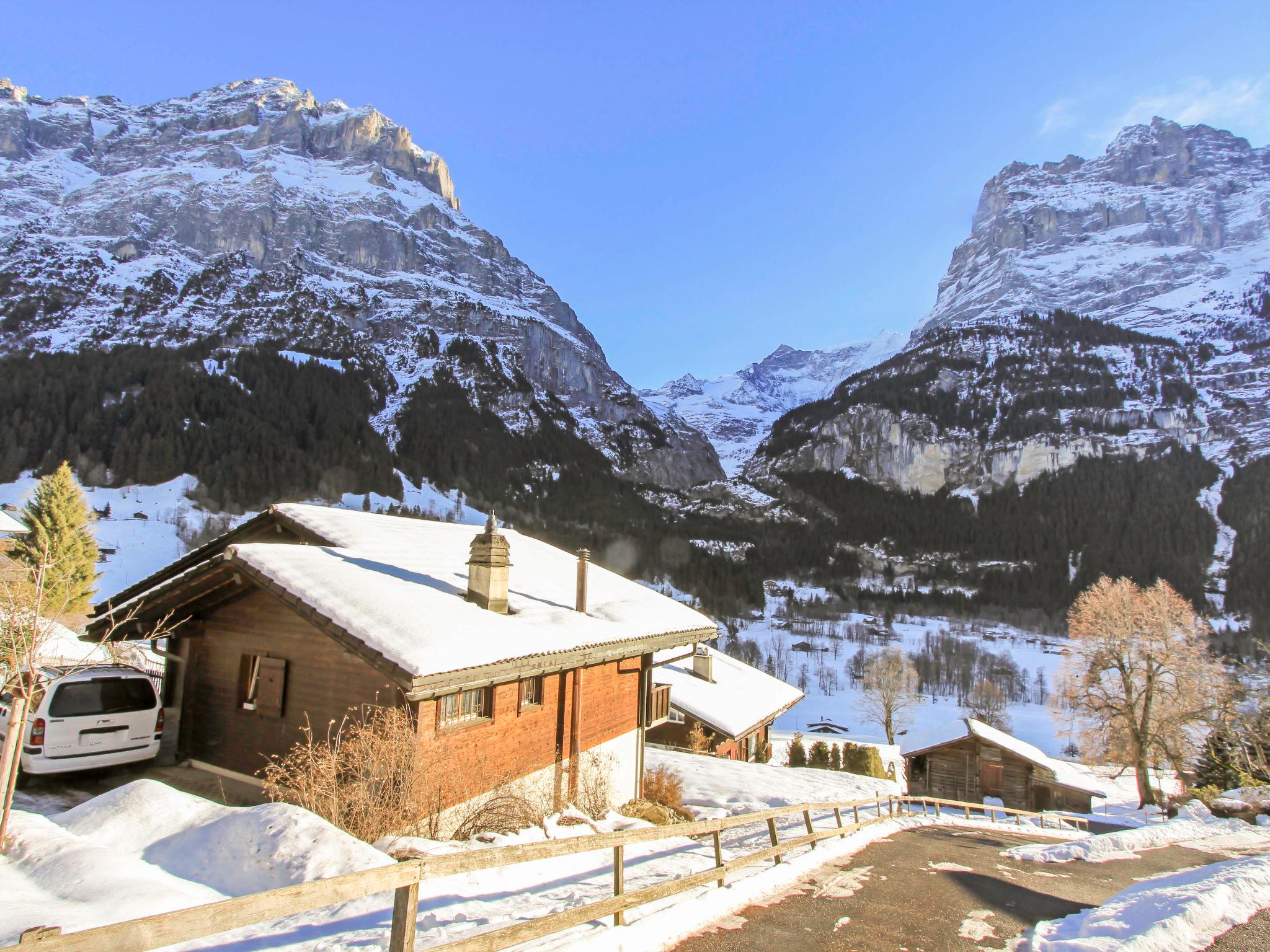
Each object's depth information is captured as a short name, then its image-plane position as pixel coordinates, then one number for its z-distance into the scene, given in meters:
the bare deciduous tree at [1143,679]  33.09
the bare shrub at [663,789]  16.67
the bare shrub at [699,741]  26.73
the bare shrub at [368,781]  7.95
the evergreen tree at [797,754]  36.31
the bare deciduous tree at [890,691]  60.22
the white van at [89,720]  10.38
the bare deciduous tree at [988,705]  76.06
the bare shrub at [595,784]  12.52
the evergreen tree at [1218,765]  27.98
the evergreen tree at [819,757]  34.56
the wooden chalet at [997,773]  38.97
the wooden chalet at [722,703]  27.77
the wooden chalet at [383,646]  9.65
